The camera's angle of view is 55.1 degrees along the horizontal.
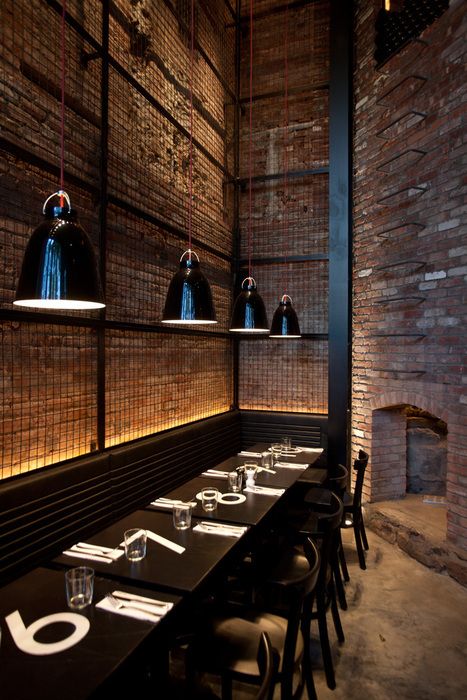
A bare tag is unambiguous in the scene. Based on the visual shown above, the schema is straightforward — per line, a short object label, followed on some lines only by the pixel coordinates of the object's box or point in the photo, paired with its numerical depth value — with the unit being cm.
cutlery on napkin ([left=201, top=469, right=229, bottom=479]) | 328
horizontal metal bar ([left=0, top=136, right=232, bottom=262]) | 255
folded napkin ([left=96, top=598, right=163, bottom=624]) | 151
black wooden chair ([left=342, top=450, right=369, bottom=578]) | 354
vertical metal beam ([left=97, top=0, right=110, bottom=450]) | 326
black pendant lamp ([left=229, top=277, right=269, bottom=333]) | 314
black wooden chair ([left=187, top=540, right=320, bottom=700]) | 166
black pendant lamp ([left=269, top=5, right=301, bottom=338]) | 378
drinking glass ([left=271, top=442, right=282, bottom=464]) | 372
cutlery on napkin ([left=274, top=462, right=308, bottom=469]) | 356
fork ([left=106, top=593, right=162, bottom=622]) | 153
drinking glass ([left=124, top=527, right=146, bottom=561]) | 191
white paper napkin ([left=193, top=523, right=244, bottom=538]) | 221
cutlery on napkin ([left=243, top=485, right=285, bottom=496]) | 288
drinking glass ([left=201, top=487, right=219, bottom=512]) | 252
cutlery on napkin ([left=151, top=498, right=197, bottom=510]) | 261
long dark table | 121
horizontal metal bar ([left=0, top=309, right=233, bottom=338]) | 255
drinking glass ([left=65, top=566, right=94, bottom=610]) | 159
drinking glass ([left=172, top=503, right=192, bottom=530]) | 226
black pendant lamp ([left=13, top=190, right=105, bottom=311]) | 147
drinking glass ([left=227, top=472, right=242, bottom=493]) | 290
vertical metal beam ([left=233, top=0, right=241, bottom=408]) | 577
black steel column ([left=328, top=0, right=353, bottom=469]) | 427
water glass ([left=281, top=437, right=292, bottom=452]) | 408
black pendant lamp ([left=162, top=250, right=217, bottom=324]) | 237
